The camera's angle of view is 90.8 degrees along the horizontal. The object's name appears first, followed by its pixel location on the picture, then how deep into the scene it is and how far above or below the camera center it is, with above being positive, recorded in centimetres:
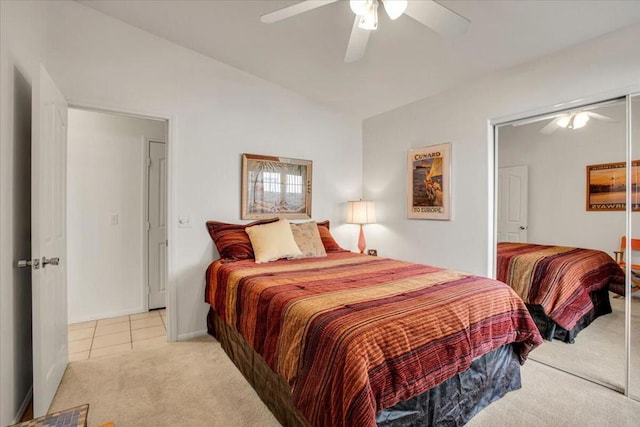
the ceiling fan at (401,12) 161 +105
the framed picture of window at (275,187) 332 +25
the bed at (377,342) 131 -65
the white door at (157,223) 376 -18
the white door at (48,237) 169 -18
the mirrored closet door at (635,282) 204 -46
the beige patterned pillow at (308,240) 314 -31
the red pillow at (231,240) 291 -29
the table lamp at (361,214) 389 -5
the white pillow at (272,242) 287 -30
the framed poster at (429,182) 320 +30
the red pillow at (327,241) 349 -35
